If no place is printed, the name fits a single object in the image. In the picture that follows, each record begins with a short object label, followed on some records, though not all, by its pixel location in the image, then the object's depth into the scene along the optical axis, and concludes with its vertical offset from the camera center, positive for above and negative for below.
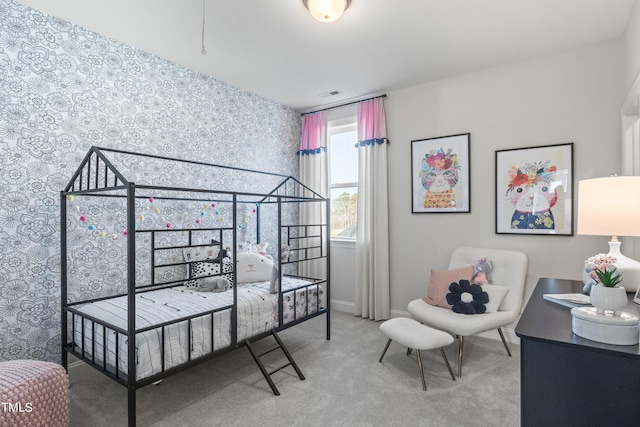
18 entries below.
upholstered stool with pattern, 1.46 -0.84
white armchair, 2.53 -0.79
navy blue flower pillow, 2.70 -0.69
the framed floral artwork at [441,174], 3.39 +0.41
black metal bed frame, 1.78 -0.66
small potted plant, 1.17 -0.28
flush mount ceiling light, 2.08 +1.27
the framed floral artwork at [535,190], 2.90 +0.21
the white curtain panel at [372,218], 3.82 -0.06
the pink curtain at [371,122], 3.82 +1.04
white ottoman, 2.34 -0.88
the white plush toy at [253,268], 3.16 -0.53
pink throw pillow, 2.94 -0.61
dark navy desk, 1.10 -0.57
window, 4.22 +0.46
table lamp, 1.52 +0.04
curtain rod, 3.82 +1.32
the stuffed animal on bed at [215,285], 2.76 -0.60
